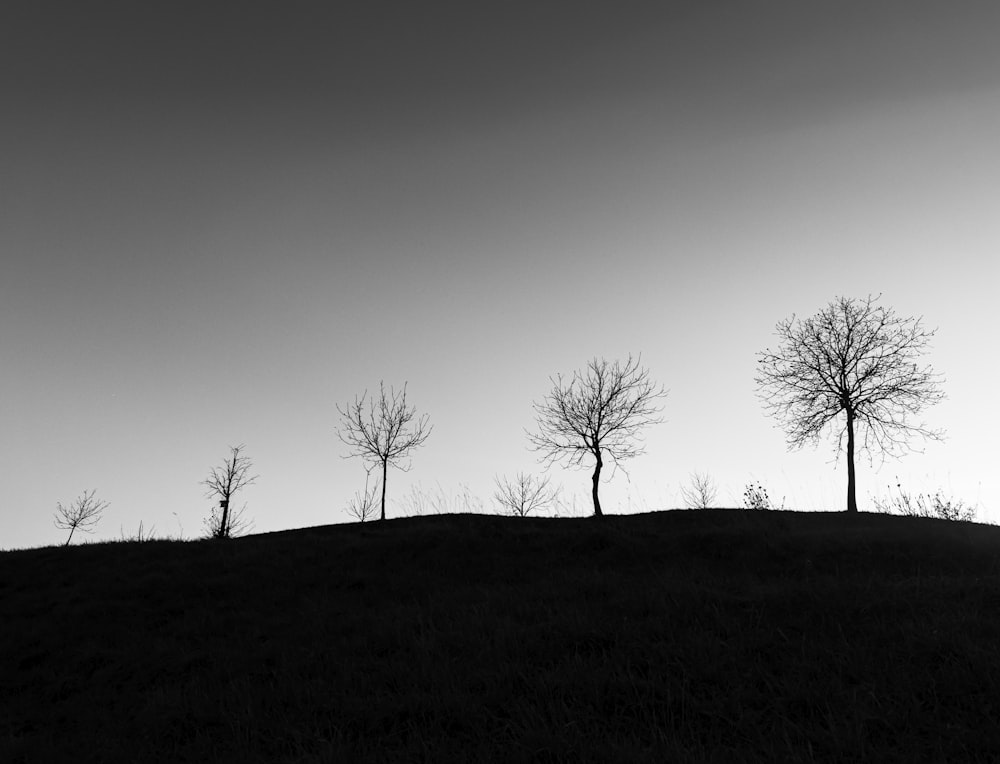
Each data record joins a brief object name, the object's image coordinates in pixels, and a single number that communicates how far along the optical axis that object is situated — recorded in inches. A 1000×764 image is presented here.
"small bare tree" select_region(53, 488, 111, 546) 1860.2
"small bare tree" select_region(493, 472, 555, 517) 1971.0
